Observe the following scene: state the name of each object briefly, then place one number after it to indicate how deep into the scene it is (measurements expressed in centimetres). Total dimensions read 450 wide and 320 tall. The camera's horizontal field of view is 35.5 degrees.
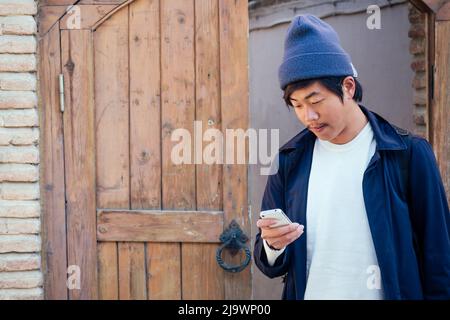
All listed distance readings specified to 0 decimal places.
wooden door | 339
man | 235
